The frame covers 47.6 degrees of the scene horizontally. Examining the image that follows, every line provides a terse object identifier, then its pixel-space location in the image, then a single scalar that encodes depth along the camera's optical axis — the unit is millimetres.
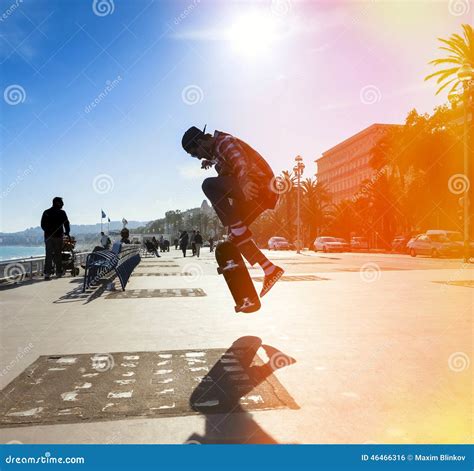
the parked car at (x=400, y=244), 48531
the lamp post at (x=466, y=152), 23672
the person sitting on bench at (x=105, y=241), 17234
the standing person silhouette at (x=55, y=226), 12367
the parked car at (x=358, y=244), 61531
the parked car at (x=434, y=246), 33594
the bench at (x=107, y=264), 12211
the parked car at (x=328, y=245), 47938
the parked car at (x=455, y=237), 33938
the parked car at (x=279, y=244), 52603
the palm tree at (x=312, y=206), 60406
